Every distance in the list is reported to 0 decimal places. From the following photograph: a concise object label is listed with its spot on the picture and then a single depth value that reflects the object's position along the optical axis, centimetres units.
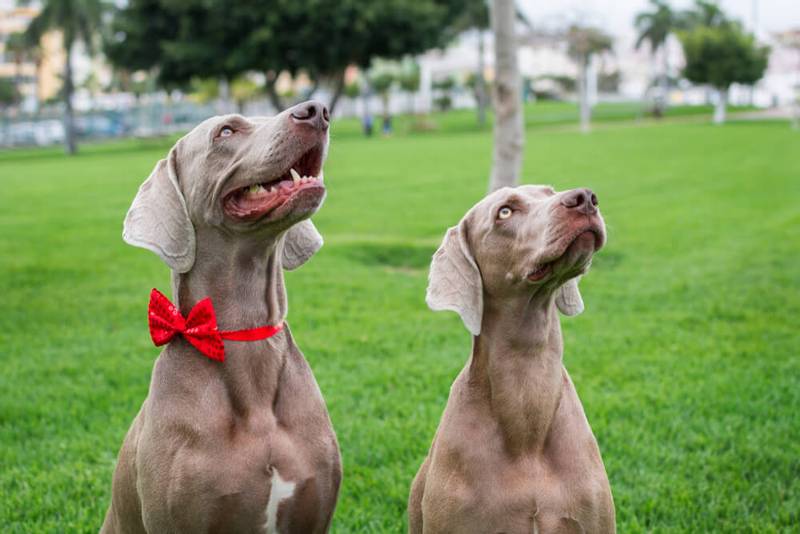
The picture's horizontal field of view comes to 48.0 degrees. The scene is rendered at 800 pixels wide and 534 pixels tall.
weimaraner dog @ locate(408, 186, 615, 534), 293
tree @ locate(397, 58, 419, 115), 6806
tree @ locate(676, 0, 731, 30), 6756
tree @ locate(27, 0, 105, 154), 4434
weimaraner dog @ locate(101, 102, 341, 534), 302
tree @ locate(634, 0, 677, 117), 6731
